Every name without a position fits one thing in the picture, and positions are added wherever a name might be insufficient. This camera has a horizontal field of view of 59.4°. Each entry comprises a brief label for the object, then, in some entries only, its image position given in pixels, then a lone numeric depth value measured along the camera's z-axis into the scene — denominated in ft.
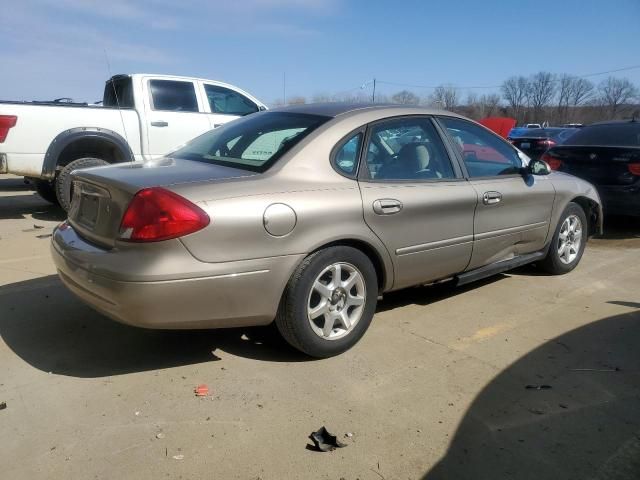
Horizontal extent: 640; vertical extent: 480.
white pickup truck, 22.50
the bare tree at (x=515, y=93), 279.90
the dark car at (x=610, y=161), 22.44
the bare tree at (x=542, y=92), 280.51
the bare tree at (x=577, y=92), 272.72
